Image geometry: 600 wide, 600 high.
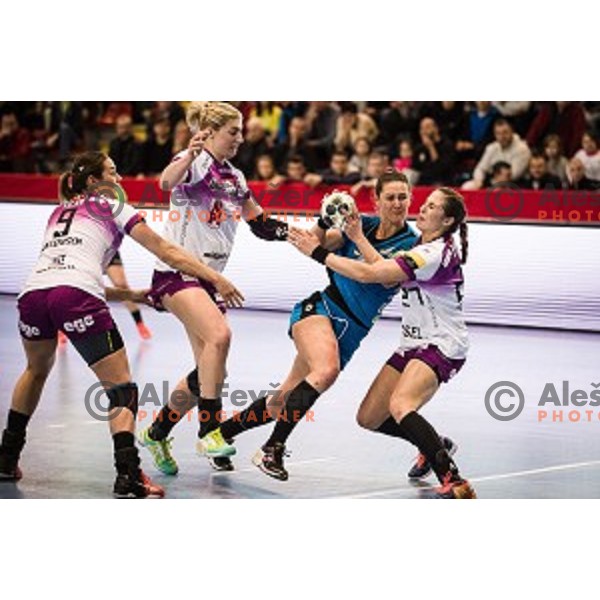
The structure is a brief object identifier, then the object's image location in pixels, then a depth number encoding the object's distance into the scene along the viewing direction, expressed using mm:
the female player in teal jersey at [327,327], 7965
